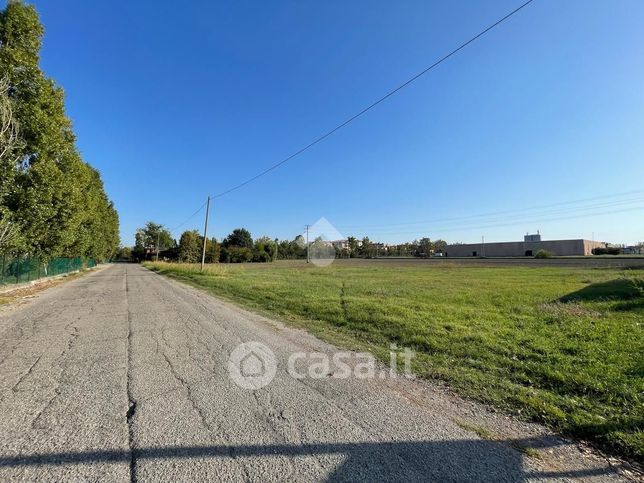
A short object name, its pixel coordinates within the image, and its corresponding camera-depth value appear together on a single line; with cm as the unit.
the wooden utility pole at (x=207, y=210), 3541
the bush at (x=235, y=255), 9175
